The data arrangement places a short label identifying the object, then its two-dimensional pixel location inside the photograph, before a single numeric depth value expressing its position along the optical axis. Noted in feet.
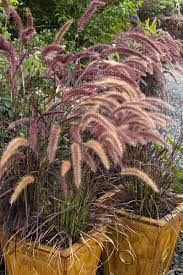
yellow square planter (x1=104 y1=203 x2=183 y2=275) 9.15
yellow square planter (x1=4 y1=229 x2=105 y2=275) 7.84
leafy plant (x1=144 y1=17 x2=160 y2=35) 21.84
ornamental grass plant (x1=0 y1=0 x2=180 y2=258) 7.45
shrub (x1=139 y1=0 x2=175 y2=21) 32.74
